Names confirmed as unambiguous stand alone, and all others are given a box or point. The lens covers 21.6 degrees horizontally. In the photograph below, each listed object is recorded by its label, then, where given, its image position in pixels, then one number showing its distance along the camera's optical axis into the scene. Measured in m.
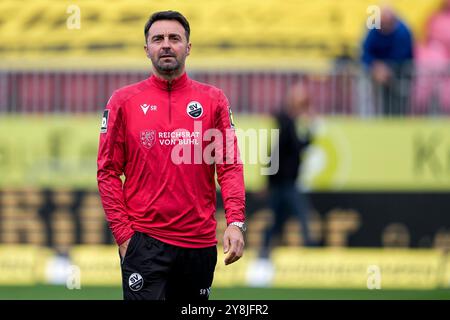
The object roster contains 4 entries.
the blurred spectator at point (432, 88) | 16.08
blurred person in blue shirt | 15.96
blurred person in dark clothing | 15.47
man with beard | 7.06
